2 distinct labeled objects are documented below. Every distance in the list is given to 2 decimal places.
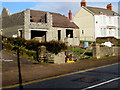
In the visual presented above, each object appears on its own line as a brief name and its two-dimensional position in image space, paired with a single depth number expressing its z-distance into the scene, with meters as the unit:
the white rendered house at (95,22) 41.53
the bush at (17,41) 22.09
